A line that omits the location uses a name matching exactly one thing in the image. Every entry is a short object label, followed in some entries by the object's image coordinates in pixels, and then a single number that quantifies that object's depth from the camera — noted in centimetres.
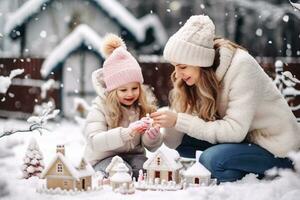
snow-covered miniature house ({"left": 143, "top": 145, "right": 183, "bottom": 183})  378
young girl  409
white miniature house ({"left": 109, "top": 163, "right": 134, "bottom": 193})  361
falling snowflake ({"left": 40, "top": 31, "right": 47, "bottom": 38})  1081
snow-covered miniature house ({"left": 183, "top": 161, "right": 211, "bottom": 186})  368
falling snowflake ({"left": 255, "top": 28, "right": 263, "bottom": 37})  949
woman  391
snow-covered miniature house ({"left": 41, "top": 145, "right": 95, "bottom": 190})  357
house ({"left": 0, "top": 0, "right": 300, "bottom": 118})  917
